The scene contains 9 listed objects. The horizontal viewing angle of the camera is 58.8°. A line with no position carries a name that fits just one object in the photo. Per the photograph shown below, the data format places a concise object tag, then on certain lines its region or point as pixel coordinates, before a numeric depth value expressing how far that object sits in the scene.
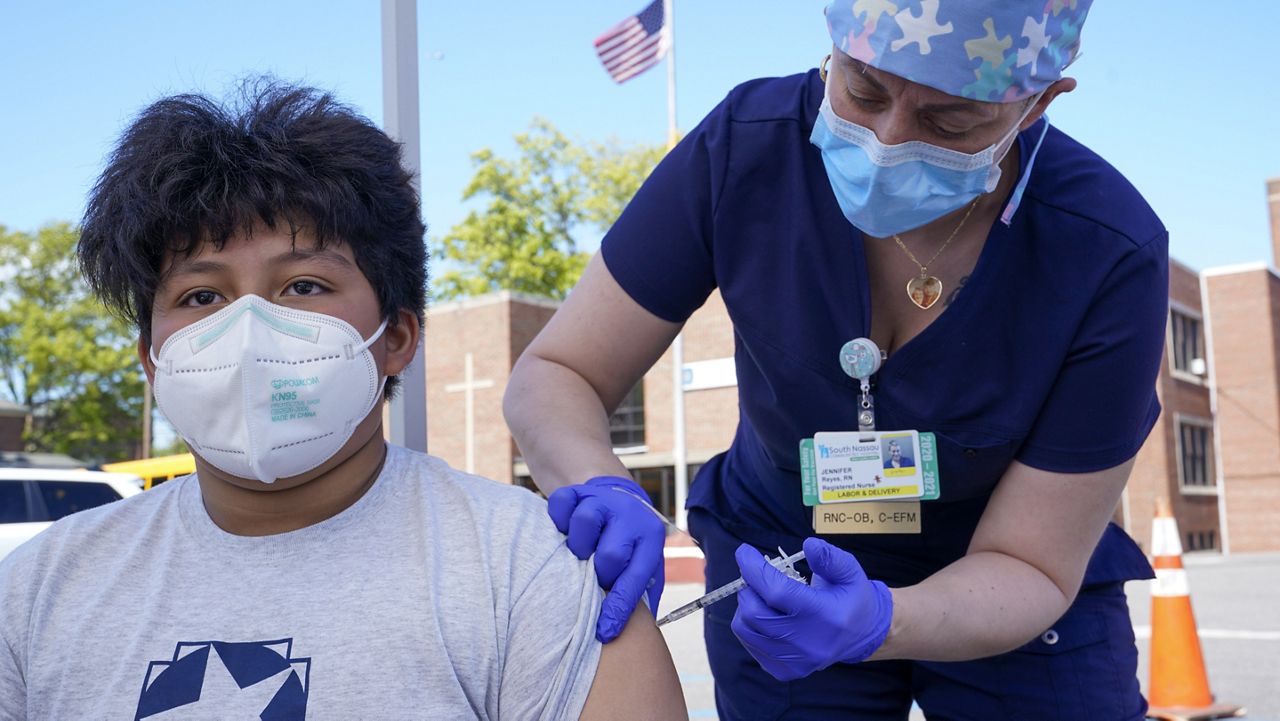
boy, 1.41
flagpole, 18.28
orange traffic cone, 4.70
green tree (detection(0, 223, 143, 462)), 27.39
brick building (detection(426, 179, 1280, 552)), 23.52
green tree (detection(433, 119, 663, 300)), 29.84
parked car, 7.63
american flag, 15.74
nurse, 1.60
